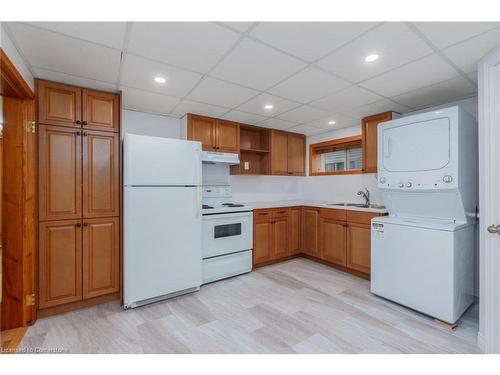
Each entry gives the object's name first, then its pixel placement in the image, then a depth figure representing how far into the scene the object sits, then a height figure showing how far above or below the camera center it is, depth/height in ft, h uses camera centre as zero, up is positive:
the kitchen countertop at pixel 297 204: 9.45 -0.92
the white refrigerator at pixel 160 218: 7.45 -1.08
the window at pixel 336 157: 12.33 +1.73
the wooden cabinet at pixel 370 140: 9.94 +2.05
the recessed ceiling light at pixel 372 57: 5.57 +3.14
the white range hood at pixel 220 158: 10.03 +1.30
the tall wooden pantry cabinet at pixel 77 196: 6.88 -0.30
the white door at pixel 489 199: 5.13 -0.28
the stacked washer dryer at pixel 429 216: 6.56 -0.93
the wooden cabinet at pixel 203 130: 10.23 +2.54
